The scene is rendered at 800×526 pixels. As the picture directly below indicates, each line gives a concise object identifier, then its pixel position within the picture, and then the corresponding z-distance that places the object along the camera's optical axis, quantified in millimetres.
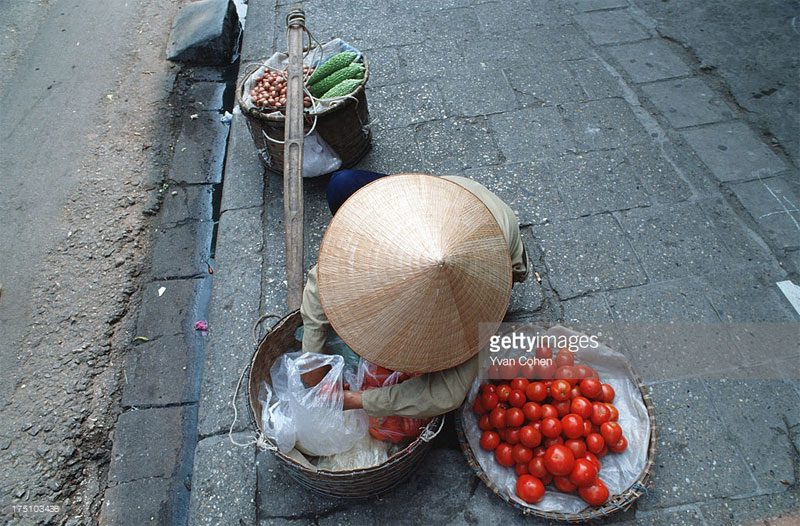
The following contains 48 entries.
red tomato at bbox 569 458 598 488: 2053
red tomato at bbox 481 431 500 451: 2242
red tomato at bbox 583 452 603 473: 2133
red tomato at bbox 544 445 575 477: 2064
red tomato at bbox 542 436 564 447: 2182
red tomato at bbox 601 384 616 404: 2303
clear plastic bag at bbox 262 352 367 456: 2088
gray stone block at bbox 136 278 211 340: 3211
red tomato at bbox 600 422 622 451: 2172
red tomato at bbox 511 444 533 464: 2180
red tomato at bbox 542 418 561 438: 2164
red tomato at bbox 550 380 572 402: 2252
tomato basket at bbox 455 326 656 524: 2076
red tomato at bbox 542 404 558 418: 2215
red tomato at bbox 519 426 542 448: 2176
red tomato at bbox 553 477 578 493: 2104
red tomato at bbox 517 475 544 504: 2100
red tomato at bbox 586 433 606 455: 2156
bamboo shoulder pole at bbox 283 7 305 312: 2445
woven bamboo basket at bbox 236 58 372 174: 3091
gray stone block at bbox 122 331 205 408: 2932
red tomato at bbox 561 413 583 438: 2160
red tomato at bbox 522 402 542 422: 2223
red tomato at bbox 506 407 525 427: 2213
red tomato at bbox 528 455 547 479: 2137
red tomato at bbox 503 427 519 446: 2226
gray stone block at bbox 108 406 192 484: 2672
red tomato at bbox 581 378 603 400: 2248
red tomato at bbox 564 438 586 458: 2143
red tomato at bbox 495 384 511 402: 2293
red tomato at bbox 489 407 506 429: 2242
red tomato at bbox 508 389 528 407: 2260
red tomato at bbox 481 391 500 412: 2285
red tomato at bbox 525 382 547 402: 2266
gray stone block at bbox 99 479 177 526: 2533
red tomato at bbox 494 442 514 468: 2213
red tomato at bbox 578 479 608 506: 2066
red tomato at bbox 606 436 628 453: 2191
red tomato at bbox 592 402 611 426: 2217
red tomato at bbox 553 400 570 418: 2248
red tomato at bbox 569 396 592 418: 2201
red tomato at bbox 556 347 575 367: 2388
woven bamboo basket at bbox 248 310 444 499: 1967
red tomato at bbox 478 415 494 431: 2285
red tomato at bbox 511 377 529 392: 2303
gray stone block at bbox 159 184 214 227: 3781
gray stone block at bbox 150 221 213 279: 3486
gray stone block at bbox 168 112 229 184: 4047
